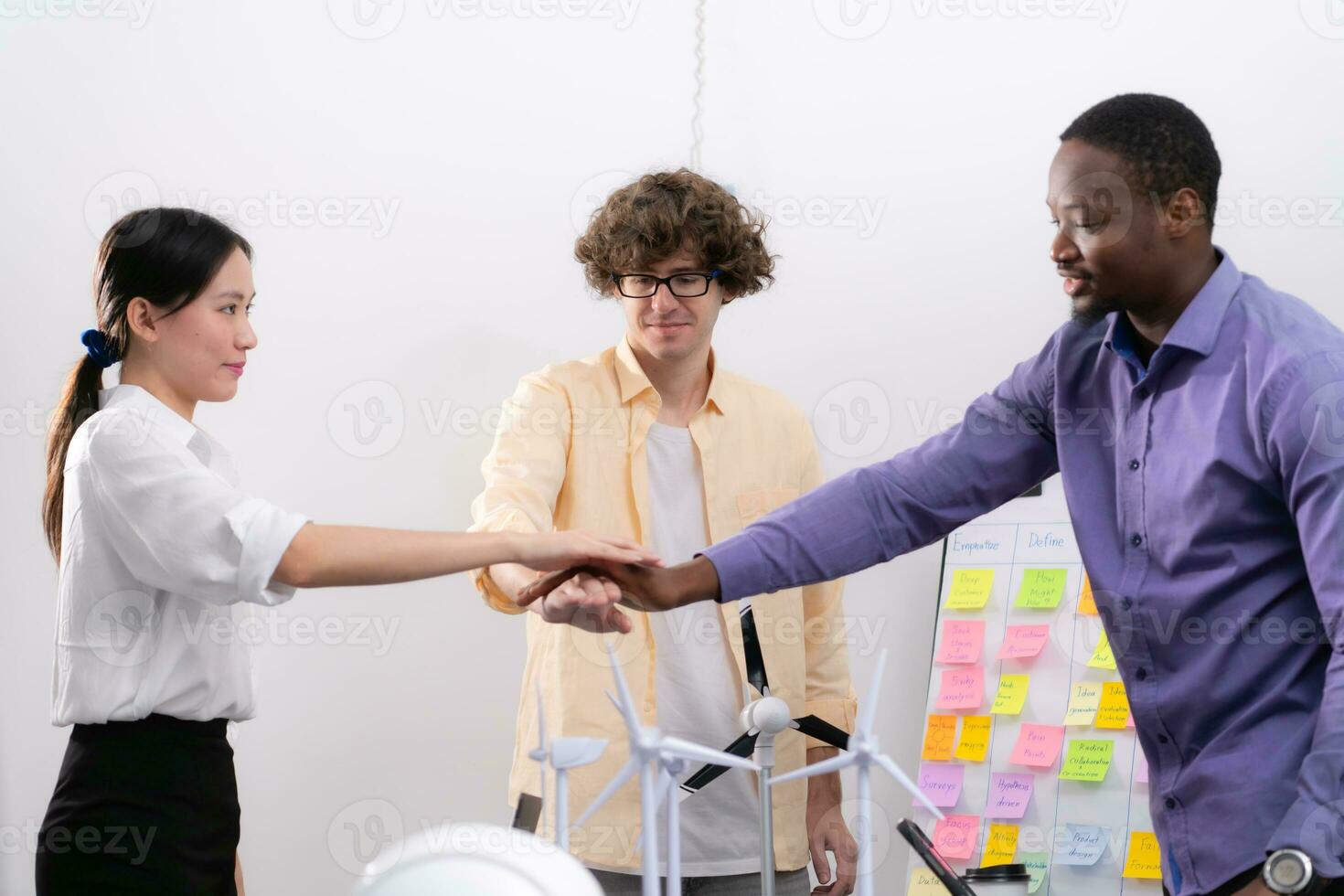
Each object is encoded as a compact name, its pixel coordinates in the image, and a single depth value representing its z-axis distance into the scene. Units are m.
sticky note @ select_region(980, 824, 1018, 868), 3.20
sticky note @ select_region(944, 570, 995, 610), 3.35
